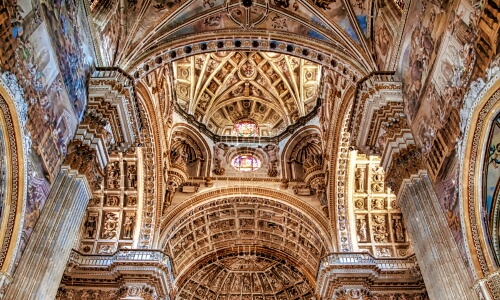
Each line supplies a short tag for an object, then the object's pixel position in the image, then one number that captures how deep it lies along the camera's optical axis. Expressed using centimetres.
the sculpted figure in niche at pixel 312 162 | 2100
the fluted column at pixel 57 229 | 816
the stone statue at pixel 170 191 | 2026
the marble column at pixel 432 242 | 838
